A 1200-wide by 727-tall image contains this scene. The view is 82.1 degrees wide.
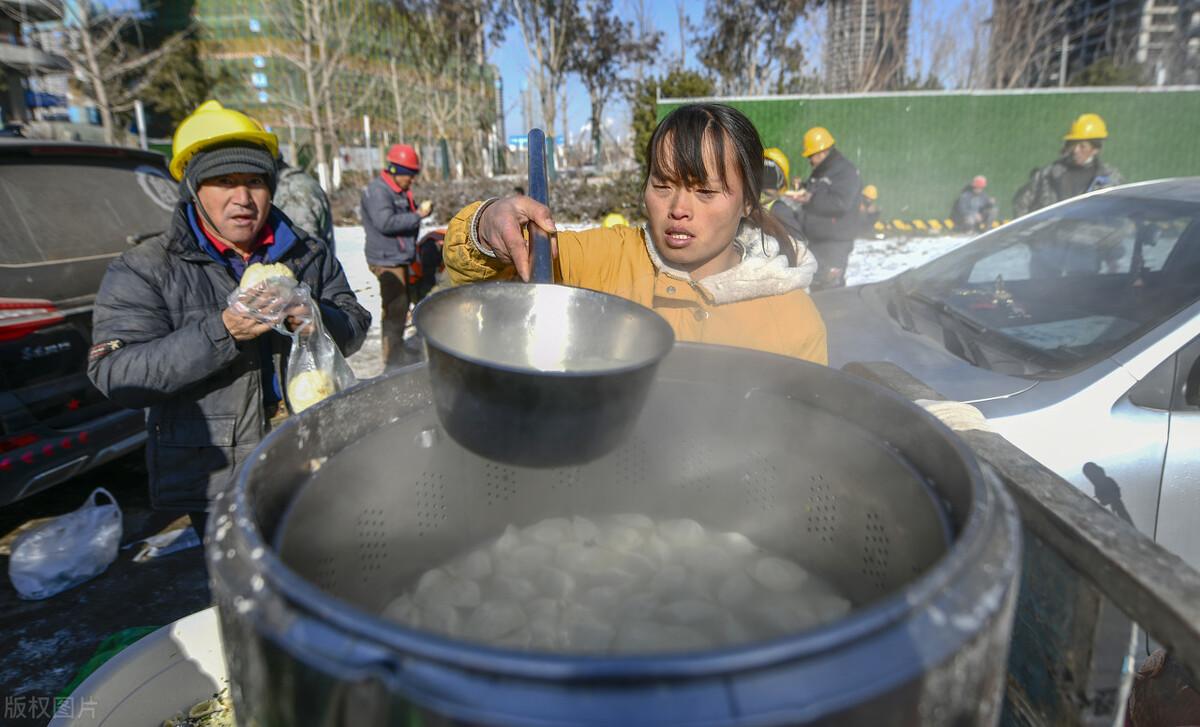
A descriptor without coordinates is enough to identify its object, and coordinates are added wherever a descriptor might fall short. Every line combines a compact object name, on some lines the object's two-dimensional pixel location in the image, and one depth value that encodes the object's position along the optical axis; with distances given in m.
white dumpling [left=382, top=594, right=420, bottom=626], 1.29
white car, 2.30
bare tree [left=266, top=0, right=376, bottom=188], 20.09
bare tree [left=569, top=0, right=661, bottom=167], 27.56
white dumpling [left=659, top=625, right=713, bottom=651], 1.12
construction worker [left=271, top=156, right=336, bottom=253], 4.80
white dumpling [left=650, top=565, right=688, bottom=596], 1.35
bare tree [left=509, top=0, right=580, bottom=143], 24.70
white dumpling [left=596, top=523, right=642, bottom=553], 1.51
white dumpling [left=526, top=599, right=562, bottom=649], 1.17
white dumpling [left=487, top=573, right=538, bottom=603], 1.33
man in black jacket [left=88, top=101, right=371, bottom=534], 2.00
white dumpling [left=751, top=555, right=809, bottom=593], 1.36
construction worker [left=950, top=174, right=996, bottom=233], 14.31
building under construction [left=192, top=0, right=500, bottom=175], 22.97
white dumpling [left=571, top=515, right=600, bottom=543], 1.54
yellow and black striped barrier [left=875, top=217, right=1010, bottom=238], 14.52
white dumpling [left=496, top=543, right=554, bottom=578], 1.44
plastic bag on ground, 3.02
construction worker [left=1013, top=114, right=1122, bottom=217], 7.53
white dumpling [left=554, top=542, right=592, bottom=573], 1.43
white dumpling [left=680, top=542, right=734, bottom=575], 1.46
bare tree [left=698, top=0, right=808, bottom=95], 26.03
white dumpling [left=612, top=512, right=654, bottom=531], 1.60
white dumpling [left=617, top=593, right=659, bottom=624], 1.24
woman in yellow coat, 1.82
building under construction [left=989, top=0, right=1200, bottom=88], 27.77
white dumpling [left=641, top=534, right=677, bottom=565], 1.47
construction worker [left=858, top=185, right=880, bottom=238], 9.67
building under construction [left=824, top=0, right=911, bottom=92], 27.05
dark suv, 3.06
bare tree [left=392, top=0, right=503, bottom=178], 24.52
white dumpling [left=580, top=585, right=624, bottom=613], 1.28
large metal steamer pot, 0.64
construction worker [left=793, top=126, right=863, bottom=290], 6.61
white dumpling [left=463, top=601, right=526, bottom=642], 1.18
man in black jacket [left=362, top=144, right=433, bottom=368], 6.23
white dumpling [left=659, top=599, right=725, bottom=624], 1.20
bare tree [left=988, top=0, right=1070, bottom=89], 27.33
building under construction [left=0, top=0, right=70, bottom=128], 18.77
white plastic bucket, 1.51
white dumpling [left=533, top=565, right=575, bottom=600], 1.35
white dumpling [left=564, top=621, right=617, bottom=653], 1.13
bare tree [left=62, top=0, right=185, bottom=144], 19.61
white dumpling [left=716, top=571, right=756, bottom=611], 1.29
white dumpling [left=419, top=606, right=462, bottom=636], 1.23
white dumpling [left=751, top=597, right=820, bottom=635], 1.16
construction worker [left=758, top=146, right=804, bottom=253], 6.65
